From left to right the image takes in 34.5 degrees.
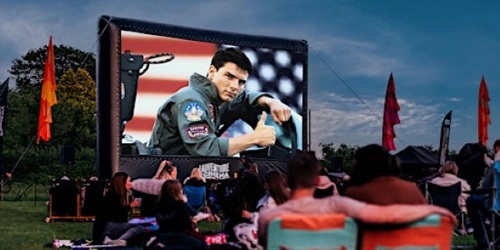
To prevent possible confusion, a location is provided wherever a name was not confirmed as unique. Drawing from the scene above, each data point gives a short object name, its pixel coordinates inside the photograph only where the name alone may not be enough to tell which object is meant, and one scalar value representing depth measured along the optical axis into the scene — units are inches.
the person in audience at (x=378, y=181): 149.1
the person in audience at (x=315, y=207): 129.8
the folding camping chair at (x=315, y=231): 129.0
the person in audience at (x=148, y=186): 322.7
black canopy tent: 808.3
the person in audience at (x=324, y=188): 324.5
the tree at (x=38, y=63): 1886.1
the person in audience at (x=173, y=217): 235.4
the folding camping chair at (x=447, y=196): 403.1
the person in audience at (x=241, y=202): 281.6
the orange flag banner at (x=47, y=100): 569.3
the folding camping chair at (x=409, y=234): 130.4
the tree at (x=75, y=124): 1302.9
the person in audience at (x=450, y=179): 406.0
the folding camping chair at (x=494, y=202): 303.3
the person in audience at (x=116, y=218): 306.2
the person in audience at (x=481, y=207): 308.2
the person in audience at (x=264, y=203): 229.9
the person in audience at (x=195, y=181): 465.1
